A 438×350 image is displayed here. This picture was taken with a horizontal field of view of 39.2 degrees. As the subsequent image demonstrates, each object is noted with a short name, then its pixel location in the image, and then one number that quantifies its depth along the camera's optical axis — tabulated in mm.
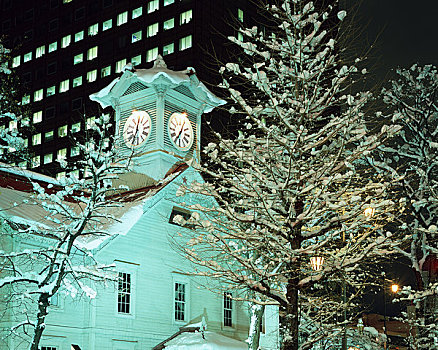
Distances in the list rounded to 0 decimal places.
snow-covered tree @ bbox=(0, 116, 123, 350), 16750
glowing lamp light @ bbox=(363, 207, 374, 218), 14857
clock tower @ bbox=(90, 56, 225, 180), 30141
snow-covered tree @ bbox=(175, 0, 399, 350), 13703
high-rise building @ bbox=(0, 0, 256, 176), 80375
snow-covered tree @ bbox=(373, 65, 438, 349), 20766
